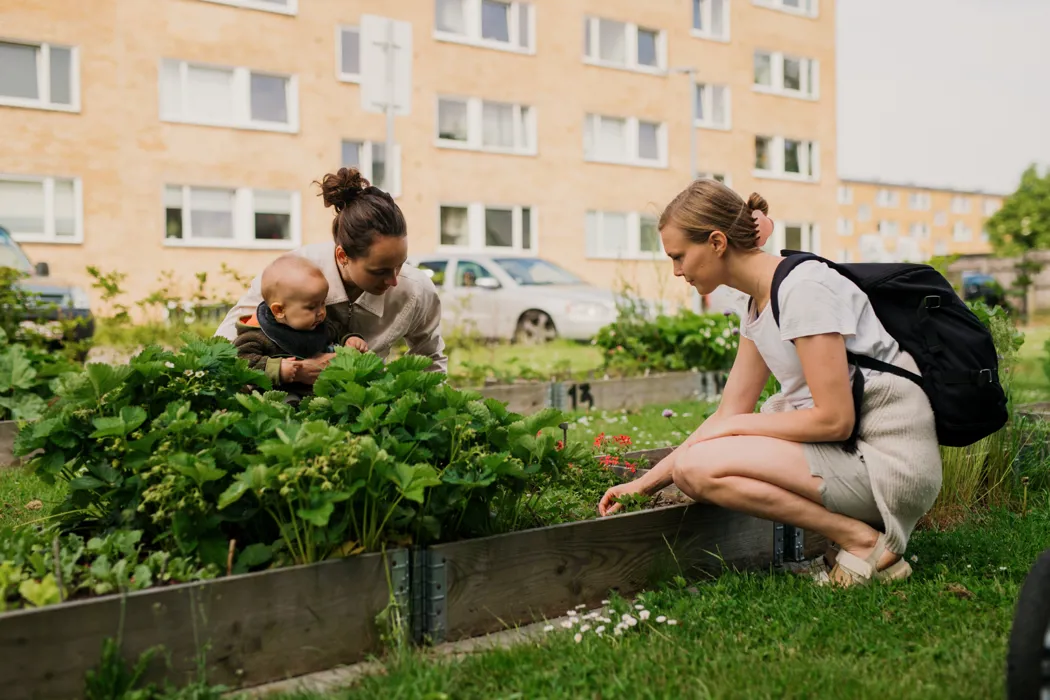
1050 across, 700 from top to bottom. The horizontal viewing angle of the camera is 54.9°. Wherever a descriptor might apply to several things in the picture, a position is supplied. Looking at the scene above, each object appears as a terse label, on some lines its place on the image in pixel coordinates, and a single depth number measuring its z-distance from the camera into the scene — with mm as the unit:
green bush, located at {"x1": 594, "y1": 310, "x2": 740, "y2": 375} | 9211
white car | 14688
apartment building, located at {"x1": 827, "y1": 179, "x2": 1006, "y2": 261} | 85625
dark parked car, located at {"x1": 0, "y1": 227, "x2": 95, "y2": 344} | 7219
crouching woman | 3270
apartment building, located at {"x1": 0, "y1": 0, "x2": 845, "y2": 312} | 19484
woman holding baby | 3957
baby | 3928
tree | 72312
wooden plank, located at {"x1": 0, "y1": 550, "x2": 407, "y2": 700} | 2348
